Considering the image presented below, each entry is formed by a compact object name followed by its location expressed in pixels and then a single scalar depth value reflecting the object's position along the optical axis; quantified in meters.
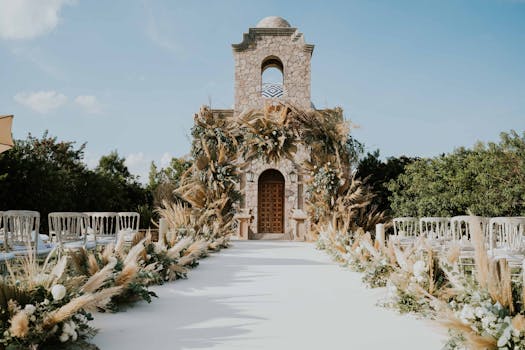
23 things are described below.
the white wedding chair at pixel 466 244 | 6.16
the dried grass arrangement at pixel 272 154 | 11.26
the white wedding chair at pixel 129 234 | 8.07
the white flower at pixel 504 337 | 2.22
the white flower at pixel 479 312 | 2.44
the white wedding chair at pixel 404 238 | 7.65
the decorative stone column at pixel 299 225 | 13.53
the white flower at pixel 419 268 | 3.70
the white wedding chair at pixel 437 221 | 7.63
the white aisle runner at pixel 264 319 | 2.89
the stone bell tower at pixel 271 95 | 15.62
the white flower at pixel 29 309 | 2.52
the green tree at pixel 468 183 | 9.09
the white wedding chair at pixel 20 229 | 5.41
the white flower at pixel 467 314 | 2.51
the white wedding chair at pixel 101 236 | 7.46
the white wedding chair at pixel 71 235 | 6.52
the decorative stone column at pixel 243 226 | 13.80
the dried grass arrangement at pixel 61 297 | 2.49
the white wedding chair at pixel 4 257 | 4.56
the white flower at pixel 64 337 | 2.56
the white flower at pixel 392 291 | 3.88
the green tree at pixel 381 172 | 14.24
